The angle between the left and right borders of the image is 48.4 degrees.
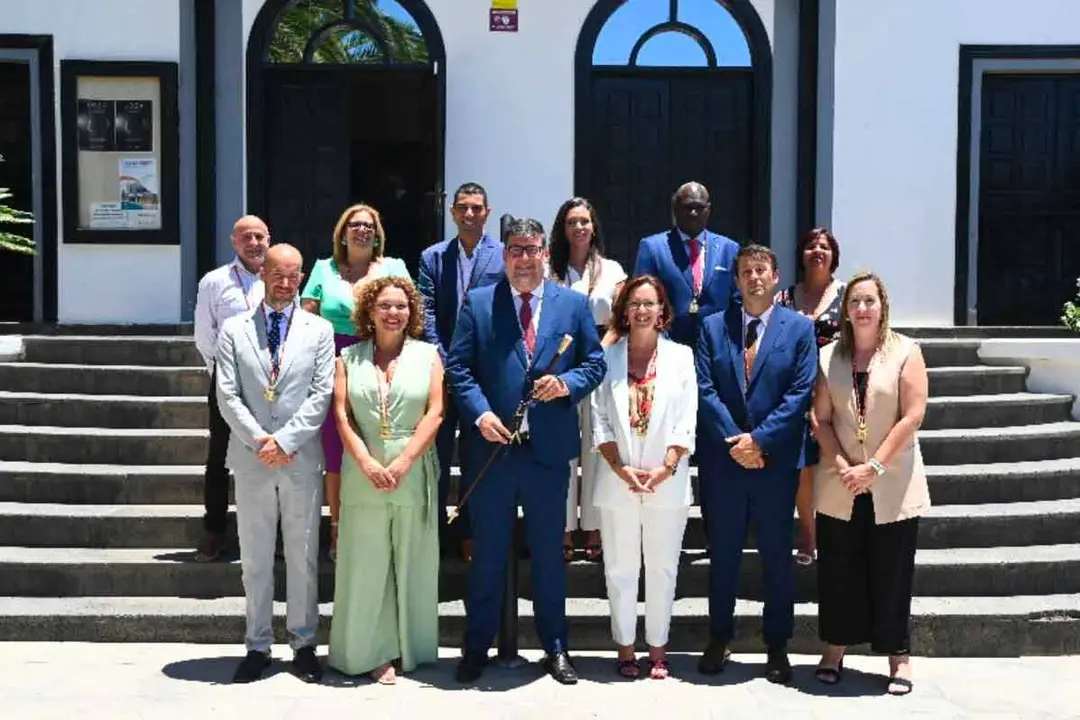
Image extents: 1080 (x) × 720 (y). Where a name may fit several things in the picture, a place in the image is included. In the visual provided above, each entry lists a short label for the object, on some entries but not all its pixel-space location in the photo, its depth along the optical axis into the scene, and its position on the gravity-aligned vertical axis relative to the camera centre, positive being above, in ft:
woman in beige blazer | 17.99 -2.76
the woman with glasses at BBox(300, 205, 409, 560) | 20.08 +0.27
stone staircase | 20.31 -4.28
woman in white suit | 18.44 -2.67
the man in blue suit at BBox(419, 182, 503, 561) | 20.33 +0.44
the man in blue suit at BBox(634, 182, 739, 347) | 21.07 +0.55
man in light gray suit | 18.28 -2.23
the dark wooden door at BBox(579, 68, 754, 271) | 32.96 +4.13
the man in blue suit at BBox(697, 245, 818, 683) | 18.33 -2.11
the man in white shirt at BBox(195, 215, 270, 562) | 20.43 -0.04
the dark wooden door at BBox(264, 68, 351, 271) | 32.71 +3.69
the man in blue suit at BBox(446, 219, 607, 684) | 18.28 -1.88
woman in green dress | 18.26 -3.01
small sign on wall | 32.27 +7.37
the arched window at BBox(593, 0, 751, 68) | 32.78 +7.09
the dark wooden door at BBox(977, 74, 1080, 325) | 33.24 +2.80
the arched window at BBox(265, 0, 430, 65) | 32.60 +7.00
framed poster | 31.50 +3.43
